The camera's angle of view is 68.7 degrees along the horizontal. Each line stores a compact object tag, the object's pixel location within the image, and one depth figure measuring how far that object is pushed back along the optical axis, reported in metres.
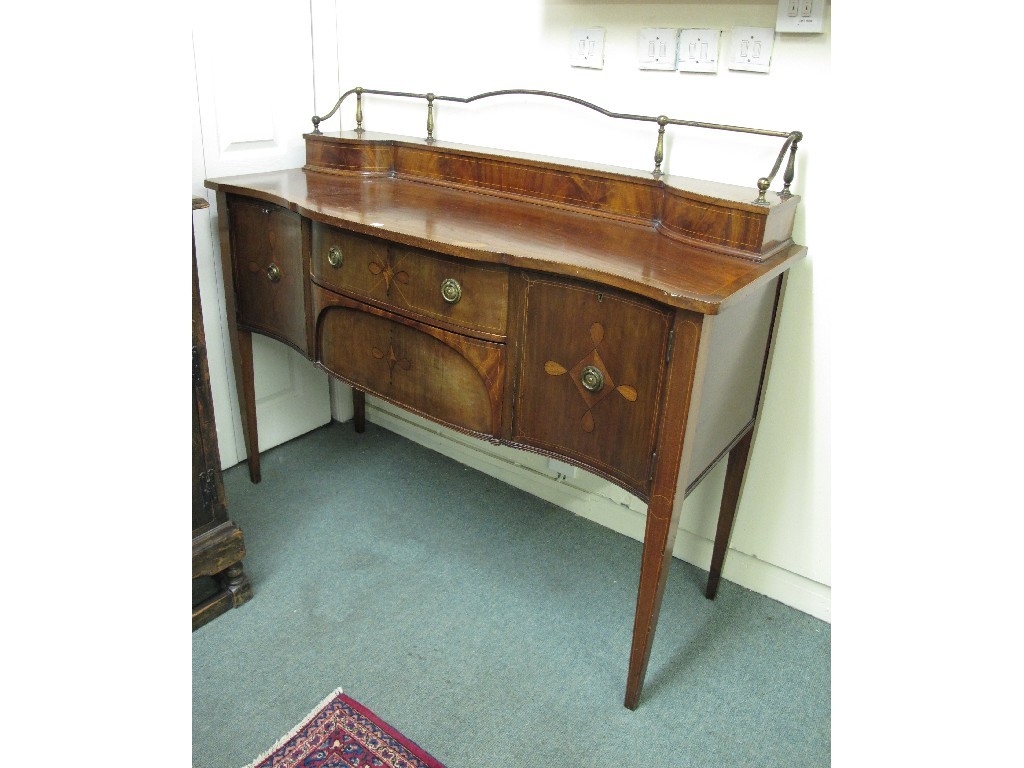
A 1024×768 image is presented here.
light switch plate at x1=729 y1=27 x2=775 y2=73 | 1.38
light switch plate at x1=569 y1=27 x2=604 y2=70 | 1.58
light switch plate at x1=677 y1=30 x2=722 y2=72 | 1.44
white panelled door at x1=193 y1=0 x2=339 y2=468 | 1.80
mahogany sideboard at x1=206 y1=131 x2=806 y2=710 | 1.18
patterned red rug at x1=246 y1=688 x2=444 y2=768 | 1.26
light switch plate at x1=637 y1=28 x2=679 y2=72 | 1.49
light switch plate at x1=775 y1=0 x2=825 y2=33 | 1.31
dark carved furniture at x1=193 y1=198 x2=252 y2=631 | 1.49
